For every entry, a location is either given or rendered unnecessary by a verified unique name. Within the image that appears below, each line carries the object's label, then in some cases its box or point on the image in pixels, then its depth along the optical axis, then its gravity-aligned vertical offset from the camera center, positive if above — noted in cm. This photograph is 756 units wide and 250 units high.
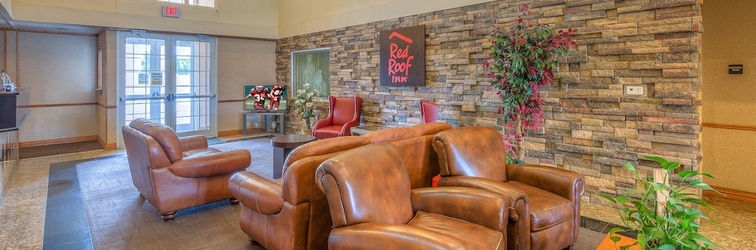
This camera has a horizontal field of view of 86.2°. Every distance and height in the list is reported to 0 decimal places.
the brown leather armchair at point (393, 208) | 180 -51
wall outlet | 362 +24
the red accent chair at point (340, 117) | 642 -4
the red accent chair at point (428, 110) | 538 +7
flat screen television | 818 +34
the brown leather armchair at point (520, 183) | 239 -46
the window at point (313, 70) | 775 +91
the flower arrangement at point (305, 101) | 657 +22
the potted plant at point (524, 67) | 383 +47
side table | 460 -38
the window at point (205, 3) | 791 +219
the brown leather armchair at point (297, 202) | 235 -54
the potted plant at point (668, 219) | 135 -36
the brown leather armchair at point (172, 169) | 339 -49
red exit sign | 728 +186
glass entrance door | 714 +61
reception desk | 411 -17
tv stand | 849 -17
